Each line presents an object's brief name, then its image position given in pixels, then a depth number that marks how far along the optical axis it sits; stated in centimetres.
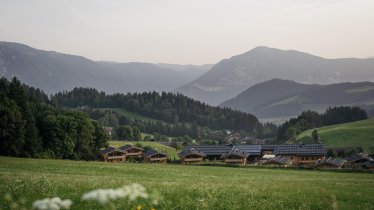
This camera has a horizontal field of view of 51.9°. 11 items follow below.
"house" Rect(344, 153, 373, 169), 12543
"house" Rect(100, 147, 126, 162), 13688
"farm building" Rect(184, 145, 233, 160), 16225
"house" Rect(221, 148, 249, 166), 14700
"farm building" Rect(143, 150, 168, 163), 14025
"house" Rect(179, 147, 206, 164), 13869
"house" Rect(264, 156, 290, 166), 12874
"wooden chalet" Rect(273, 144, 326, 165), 14912
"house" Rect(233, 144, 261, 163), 16666
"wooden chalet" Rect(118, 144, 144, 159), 15060
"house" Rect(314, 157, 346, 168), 11619
